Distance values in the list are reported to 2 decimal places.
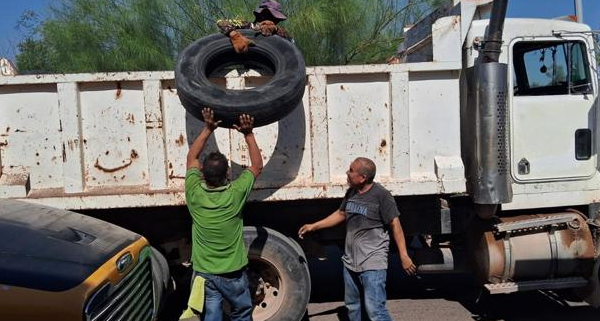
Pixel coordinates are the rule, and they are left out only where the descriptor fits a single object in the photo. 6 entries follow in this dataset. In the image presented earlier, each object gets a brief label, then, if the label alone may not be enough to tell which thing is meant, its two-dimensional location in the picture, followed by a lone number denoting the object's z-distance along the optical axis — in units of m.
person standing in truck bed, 4.38
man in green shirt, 3.65
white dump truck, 4.48
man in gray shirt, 4.14
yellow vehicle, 2.44
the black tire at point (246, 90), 4.02
